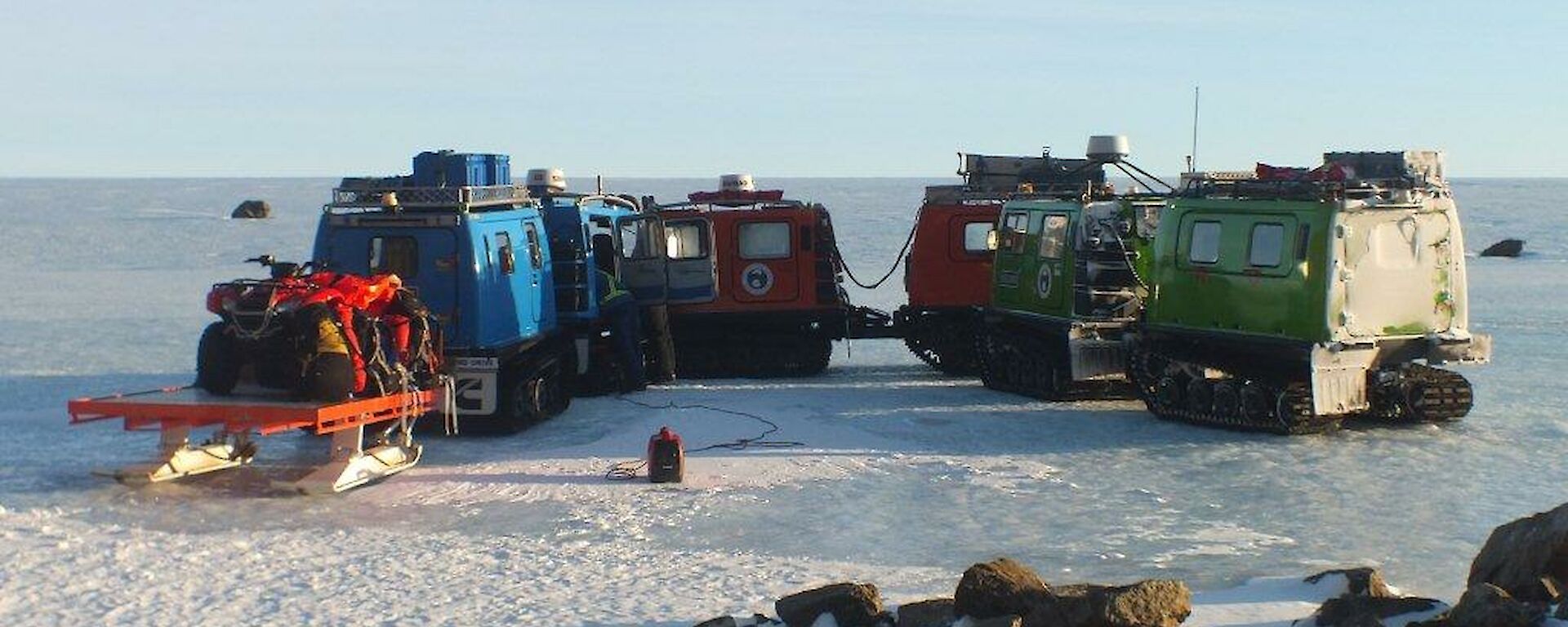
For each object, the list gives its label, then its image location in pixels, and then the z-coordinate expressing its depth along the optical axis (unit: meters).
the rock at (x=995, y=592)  9.12
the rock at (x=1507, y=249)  49.59
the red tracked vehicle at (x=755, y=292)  21.67
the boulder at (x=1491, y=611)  8.39
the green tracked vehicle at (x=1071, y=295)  18.70
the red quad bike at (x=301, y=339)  13.70
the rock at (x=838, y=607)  9.34
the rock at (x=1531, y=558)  9.18
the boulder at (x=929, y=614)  9.29
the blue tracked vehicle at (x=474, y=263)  16.64
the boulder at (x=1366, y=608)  9.00
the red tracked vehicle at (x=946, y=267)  21.94
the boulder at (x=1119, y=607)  8.66
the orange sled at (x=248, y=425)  13.30
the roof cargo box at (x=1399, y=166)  17.48
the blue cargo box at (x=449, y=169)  18.08
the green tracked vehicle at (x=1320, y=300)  16.28
